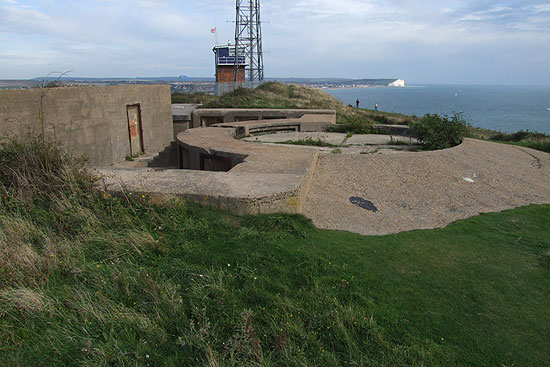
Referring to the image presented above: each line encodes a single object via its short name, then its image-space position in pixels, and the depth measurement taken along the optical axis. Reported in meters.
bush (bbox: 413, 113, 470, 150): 13.12
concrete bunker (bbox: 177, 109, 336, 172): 10.62
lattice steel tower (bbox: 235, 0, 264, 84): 38.40
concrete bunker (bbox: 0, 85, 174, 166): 9.07
